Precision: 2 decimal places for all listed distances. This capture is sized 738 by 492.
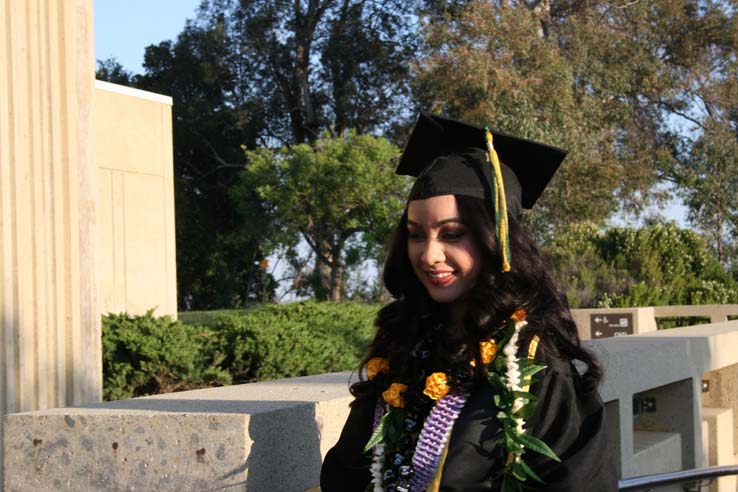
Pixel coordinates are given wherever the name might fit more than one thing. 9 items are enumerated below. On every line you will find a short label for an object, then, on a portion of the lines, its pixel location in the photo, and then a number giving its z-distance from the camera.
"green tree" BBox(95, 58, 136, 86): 32.69
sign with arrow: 10.38
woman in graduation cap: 2.08
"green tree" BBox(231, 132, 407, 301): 21.98
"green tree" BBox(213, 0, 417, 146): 31.73
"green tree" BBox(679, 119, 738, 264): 26.88
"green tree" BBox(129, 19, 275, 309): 31.00
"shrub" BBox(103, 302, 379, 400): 7.18
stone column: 4.85
